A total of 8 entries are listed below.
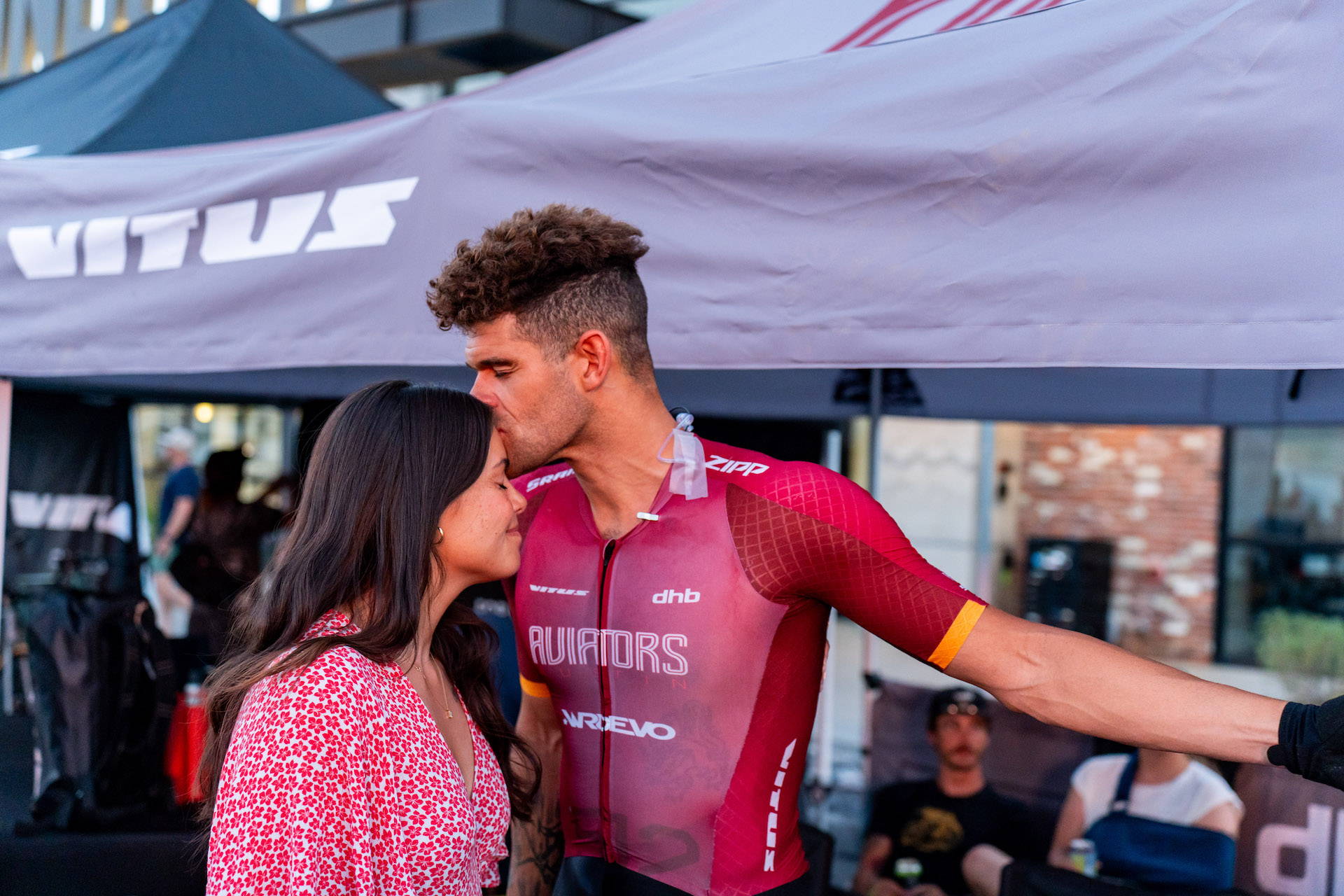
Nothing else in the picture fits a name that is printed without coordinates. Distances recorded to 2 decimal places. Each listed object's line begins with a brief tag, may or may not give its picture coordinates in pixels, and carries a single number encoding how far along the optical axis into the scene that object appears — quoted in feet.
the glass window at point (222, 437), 27.53
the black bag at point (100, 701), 12.74
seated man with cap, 12.93
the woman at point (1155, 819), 11.19
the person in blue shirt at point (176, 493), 23.57
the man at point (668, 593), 5.82
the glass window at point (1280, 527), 26.30
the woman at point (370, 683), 4.62
